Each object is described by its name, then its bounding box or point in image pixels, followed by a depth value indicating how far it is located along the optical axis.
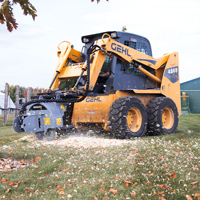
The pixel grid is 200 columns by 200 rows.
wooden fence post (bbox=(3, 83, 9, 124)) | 13.67
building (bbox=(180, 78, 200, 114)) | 21.93
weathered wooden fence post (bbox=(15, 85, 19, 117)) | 14.45
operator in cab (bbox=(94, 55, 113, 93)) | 7.85
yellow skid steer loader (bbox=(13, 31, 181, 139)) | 6.97
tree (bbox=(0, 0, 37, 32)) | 3.77
